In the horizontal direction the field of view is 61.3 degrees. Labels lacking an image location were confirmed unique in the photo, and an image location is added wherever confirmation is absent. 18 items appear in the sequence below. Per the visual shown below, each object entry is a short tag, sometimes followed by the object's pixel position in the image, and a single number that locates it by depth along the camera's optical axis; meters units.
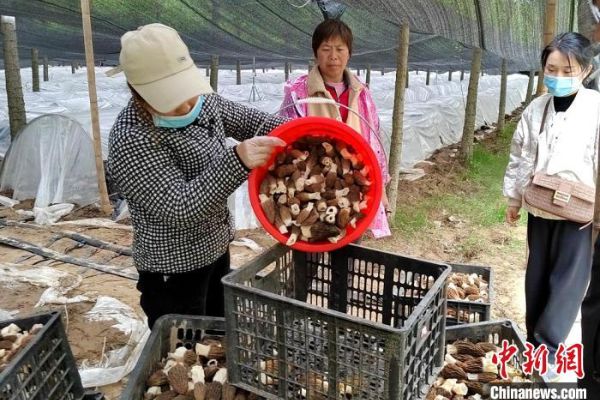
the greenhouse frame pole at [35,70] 11.26
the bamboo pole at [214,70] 9.29
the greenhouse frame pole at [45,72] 18.04
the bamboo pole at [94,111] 4.73
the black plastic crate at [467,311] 2.79
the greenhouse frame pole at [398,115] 5.02
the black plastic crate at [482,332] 2.13
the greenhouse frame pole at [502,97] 10.69
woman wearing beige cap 1.52
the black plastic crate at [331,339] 1.33
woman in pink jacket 2.62
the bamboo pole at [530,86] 13.71
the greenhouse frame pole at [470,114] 7.61
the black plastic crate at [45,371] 1.52
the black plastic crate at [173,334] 1.73
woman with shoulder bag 2.45
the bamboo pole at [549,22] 3.32
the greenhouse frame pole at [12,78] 6.48
